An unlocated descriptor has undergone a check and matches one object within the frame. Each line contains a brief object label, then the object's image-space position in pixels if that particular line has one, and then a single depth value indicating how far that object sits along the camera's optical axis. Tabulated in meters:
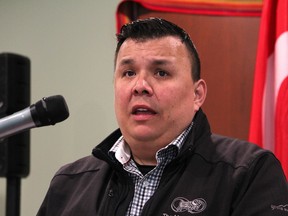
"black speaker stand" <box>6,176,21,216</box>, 2.14
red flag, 2.82
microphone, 2.14
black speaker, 2.12
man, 2.42
